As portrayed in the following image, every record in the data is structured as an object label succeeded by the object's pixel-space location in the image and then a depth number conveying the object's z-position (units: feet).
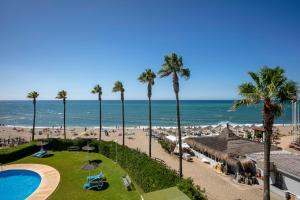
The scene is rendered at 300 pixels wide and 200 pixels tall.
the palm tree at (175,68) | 69.56
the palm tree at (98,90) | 134.21
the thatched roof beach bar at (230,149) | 75.36
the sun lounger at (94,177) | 66.69
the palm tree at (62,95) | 138.62
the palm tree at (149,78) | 92.68
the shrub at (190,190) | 40.81
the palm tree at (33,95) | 136.67
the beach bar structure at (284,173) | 57.11
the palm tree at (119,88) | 113.60
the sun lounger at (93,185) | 64.90
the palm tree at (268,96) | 36.88
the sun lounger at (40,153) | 101.76
